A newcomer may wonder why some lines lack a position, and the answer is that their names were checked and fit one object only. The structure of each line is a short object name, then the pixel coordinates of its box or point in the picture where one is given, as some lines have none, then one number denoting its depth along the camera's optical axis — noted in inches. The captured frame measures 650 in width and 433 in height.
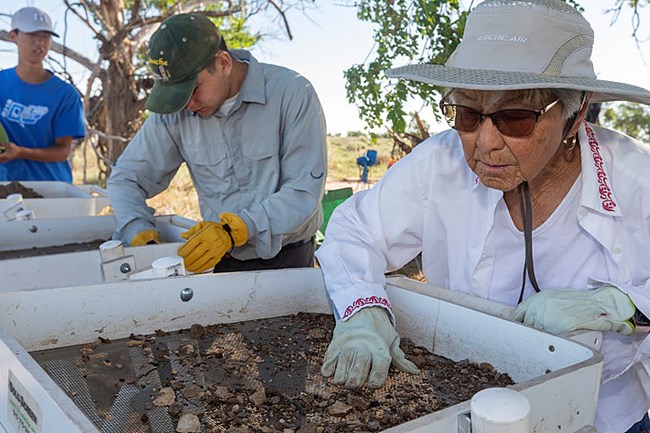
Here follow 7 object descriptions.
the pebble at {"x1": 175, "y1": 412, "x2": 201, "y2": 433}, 43.7
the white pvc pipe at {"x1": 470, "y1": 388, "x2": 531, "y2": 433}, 30.6
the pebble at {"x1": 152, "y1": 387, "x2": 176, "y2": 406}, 47.1
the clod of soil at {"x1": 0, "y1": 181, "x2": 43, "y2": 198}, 137.3
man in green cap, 93.1
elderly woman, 52.9
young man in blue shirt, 147.1
